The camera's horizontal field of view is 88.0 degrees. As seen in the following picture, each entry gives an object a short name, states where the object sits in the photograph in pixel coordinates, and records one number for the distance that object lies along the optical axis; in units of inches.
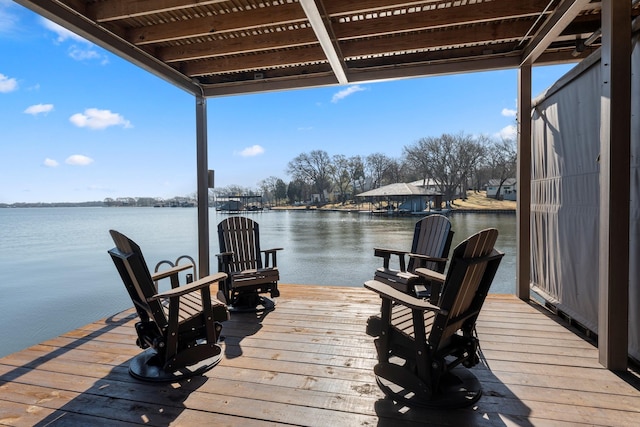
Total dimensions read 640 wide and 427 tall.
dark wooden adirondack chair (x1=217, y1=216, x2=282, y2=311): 138.9
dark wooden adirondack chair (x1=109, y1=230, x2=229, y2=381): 80.4
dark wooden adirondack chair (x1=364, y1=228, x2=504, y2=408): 68.2
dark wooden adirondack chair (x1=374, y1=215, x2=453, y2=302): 120.2
